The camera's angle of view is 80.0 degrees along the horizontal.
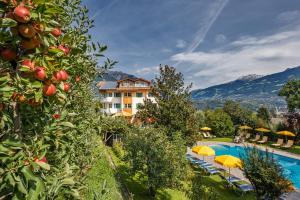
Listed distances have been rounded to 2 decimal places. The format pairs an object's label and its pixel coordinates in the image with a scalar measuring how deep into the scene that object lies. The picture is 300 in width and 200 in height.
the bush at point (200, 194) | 10.46
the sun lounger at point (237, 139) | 30.39
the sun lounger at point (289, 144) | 25.91
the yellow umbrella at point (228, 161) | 14.34
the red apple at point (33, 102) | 1.53
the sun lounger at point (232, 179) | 15.21
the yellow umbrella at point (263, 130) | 30.30
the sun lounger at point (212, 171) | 17.02
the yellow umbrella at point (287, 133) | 26.67
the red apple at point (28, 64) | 1.47
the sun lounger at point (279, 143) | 26.86
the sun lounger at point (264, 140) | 29.56
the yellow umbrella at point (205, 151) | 17.39
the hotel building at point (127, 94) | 45.08
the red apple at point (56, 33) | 1.70
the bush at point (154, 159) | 11.01
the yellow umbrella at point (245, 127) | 33.55
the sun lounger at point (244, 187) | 13.72
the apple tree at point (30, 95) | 1.38
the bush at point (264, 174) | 9.17
